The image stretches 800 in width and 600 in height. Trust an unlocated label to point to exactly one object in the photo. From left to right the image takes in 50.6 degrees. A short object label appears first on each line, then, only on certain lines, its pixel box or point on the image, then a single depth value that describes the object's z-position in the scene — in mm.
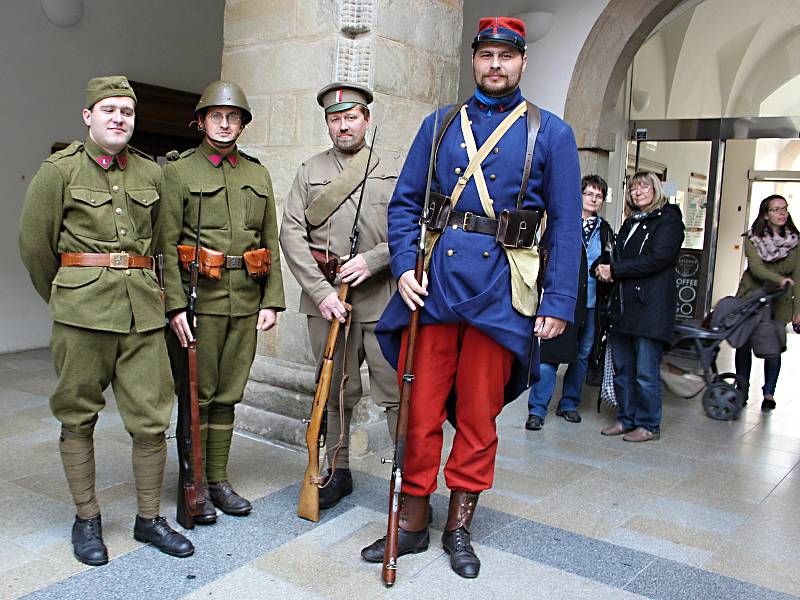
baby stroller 5766
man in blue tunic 2965
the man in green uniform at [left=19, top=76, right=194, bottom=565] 2832
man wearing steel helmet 3230
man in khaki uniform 3410
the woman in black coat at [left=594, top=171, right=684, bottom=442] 4977
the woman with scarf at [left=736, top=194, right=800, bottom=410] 6078
